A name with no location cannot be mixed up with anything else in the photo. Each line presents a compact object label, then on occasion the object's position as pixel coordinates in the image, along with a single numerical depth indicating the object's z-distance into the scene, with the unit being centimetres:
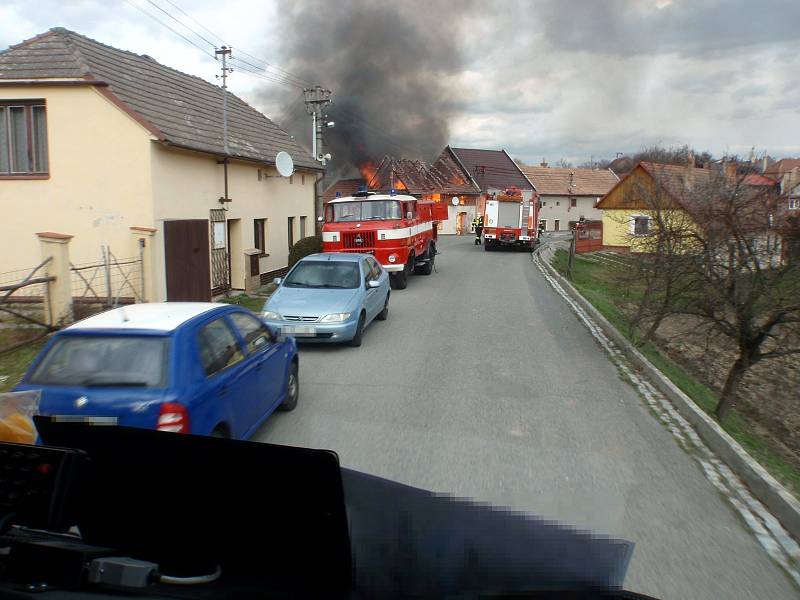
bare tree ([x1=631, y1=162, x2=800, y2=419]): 821
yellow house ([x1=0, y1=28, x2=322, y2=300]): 1289
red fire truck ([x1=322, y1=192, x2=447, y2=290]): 1783
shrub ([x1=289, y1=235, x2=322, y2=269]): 2030
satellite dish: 1806
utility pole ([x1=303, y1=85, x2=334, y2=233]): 2570
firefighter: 3875
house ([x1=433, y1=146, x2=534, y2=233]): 5278
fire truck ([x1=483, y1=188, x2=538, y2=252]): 3303
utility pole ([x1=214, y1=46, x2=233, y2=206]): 1543
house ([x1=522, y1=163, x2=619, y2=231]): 6506
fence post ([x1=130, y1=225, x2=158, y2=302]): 1260
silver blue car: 1030
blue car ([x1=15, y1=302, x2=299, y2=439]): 466
